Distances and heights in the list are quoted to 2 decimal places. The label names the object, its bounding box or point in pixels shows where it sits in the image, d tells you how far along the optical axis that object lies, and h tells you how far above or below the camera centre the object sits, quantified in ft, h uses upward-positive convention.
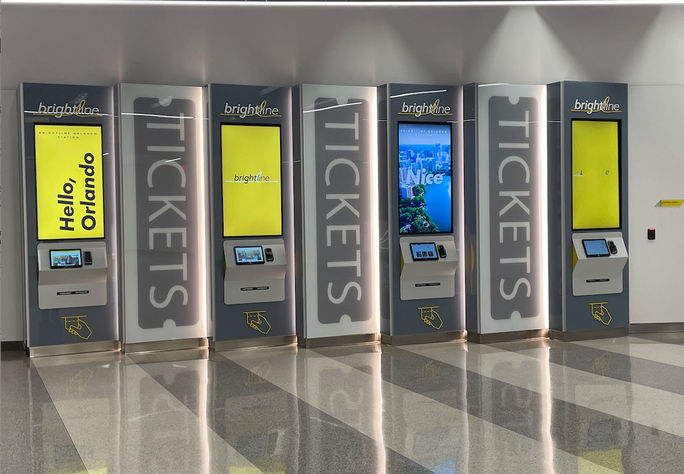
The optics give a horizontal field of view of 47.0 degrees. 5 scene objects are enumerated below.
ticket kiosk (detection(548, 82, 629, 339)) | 29.35 +0.44
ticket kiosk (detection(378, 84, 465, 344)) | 28.53 +0.35
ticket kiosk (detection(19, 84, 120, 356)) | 26.27 +0.29
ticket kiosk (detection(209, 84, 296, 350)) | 27.37 +0.40
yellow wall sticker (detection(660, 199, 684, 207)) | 31.48 +0.57
